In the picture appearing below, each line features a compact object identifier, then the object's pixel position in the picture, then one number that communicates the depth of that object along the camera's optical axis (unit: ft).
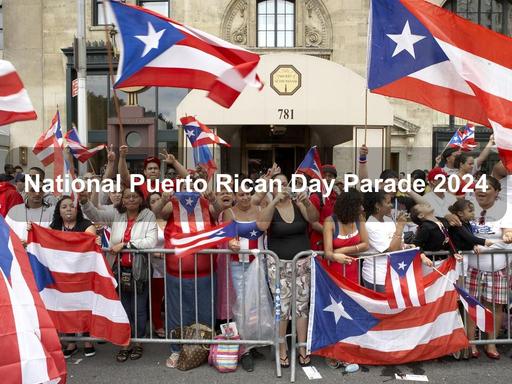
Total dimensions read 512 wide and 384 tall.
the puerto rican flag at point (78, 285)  14.43
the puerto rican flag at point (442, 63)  12.68
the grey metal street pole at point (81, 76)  32.32
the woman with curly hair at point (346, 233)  14.35
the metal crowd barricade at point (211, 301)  14.23
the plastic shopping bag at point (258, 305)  14.62
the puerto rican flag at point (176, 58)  13.86
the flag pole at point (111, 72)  13.73
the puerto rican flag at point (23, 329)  8.65
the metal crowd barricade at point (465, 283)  14.26
